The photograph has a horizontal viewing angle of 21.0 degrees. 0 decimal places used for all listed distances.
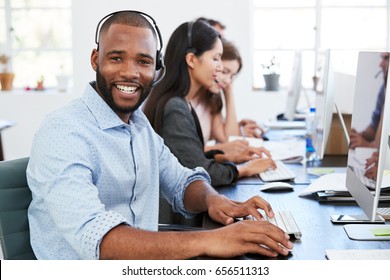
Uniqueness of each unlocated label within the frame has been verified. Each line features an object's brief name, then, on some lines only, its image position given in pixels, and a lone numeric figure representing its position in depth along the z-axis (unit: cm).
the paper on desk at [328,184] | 284
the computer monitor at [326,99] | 315
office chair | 237
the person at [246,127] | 459
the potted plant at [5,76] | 722
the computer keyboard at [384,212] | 257
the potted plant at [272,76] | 697
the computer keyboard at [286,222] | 240
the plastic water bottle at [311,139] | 354
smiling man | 222
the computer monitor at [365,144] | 227
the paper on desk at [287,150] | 358
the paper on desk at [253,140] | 409
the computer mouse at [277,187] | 296
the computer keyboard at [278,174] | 314
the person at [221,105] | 426
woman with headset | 319
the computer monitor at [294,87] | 448
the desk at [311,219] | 233
